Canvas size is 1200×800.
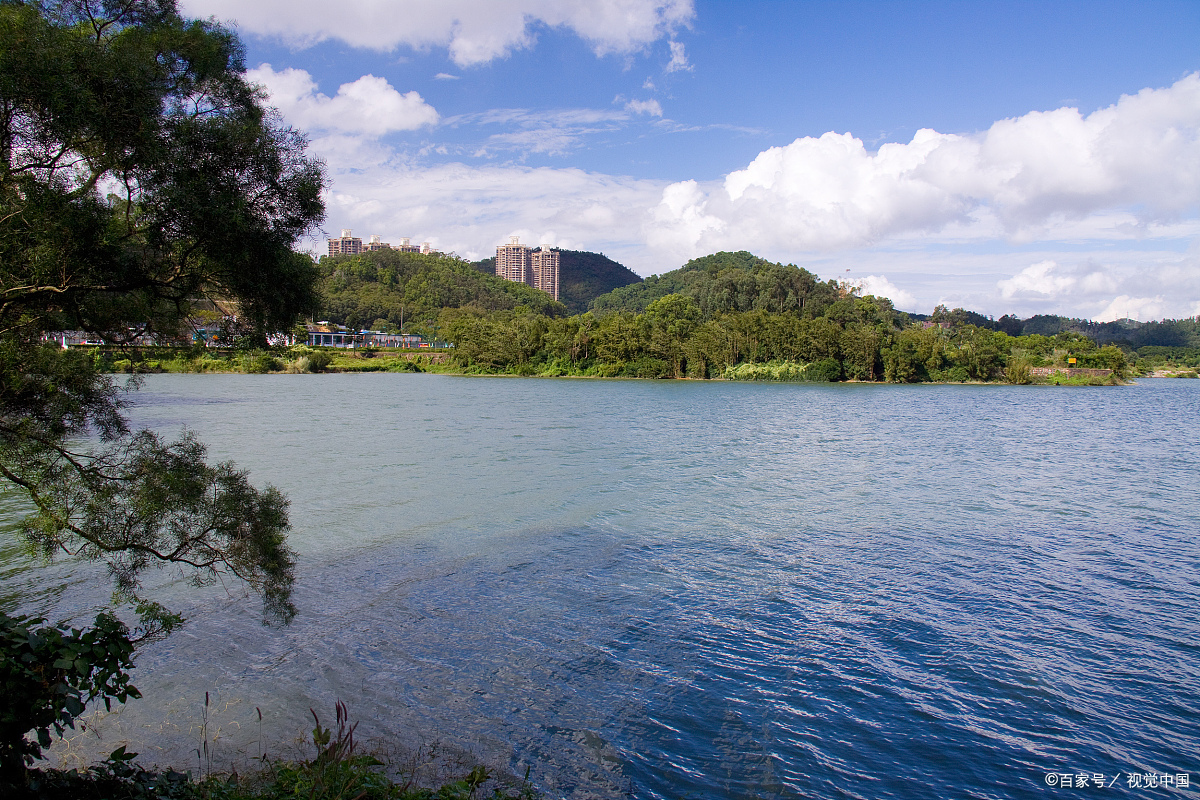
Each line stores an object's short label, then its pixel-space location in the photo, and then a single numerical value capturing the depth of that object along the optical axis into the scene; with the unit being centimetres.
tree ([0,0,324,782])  587
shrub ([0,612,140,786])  390
